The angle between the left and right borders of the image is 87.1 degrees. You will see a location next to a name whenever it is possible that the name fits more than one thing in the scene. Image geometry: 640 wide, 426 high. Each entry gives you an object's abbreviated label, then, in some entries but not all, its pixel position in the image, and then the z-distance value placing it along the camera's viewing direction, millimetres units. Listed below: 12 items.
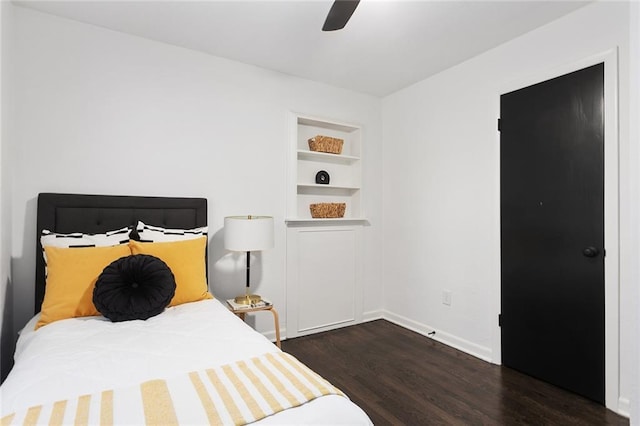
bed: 1025
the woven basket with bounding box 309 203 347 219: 3547
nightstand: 2627
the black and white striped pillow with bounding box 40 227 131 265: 2107
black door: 2186
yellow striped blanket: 984
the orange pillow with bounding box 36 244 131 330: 1886
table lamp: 2627
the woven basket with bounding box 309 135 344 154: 3508
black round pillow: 1854
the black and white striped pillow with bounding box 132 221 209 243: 2380
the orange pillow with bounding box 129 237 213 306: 2203
